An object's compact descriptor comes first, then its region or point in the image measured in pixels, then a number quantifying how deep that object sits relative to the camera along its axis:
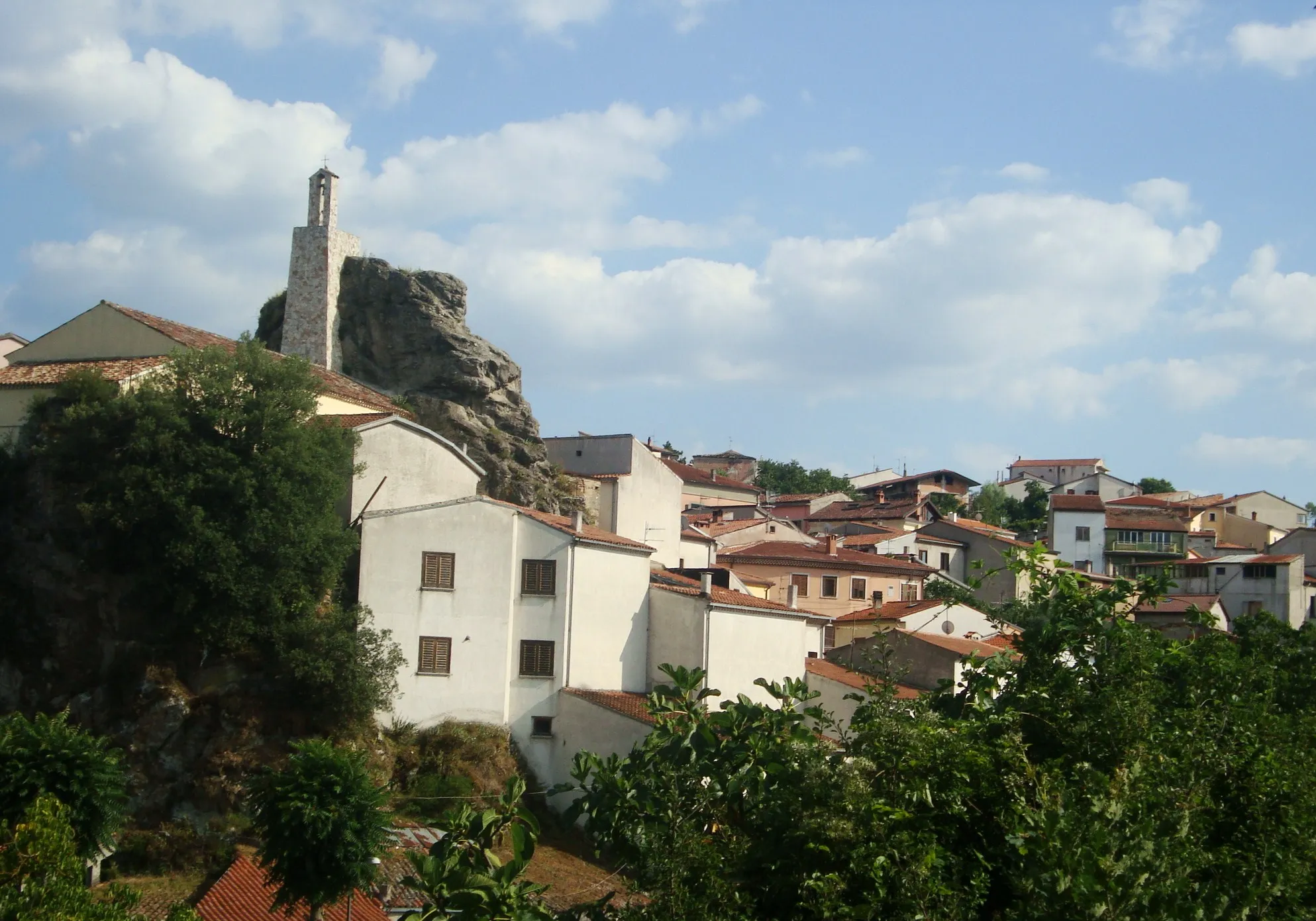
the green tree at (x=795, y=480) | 111.25
